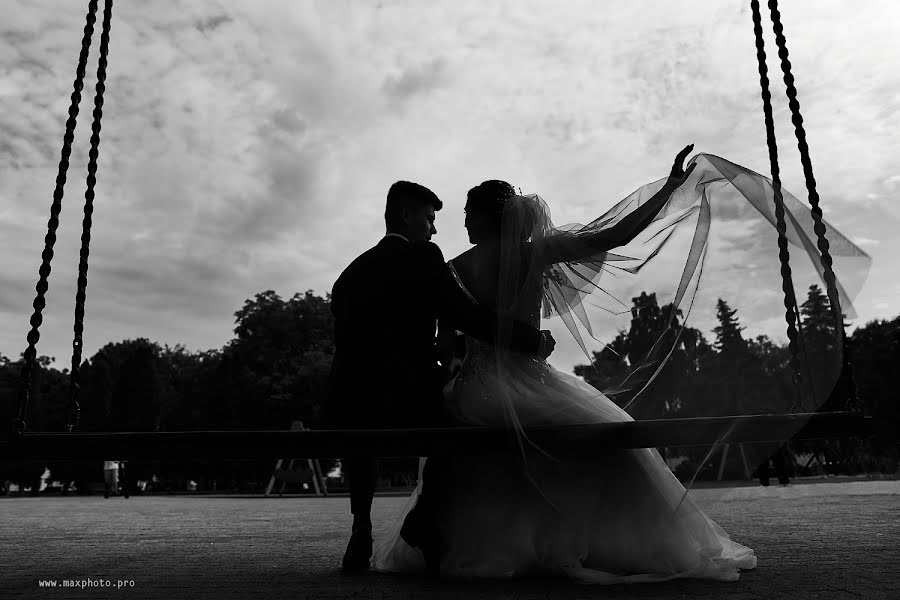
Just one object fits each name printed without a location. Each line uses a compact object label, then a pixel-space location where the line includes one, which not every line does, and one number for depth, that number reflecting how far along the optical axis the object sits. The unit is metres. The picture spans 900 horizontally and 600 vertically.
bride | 3.73
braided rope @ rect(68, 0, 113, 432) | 4.66
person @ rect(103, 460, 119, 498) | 28.82
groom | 4.11
